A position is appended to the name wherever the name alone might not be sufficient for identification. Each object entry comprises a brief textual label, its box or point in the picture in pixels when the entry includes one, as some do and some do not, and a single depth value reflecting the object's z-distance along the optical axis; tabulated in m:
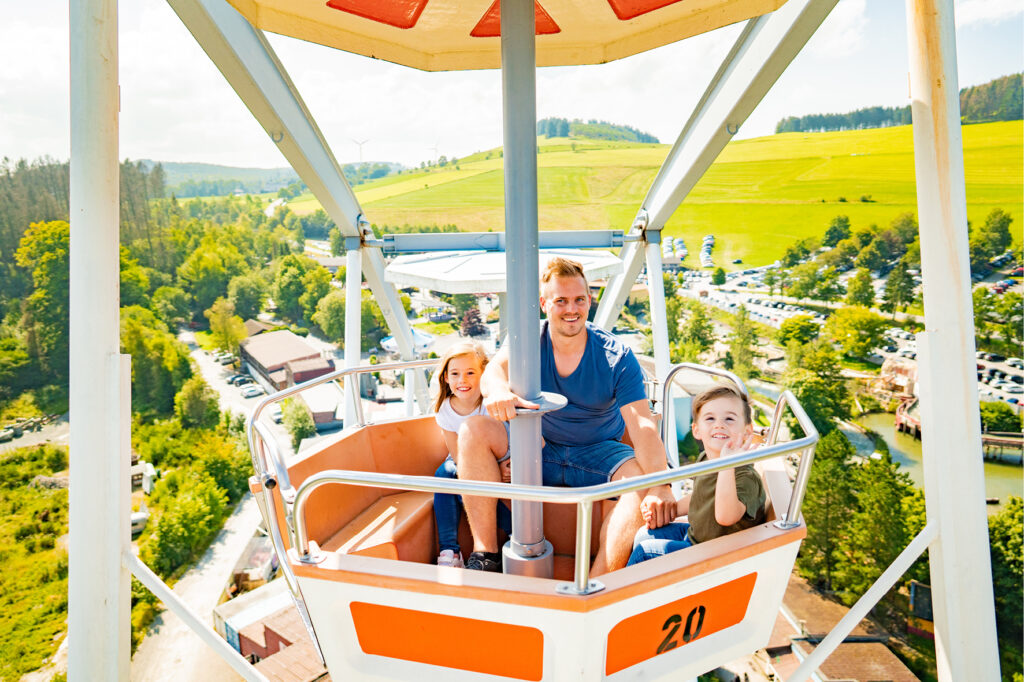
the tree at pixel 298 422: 41.97
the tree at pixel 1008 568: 23.25
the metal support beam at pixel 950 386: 2.37
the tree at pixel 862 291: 45.31
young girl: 2.60
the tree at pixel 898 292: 43.84
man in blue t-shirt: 2.16
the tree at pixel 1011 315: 37.22
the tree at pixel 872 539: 25.67
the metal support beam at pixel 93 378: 2.22
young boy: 1.87
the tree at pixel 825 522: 27.83
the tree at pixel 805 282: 47.84
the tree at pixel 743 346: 45.66
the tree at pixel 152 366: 42.44
